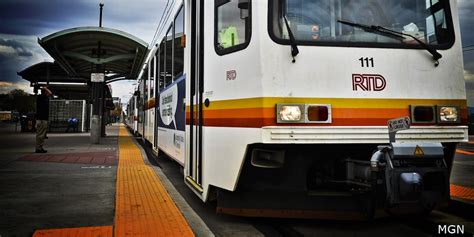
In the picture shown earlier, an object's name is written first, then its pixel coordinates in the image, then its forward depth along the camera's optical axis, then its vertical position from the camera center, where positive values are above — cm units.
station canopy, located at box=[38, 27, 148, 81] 1187 +279
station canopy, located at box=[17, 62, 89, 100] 2277 +326
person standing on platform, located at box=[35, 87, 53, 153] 955 +27
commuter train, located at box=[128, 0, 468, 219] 314 +19
